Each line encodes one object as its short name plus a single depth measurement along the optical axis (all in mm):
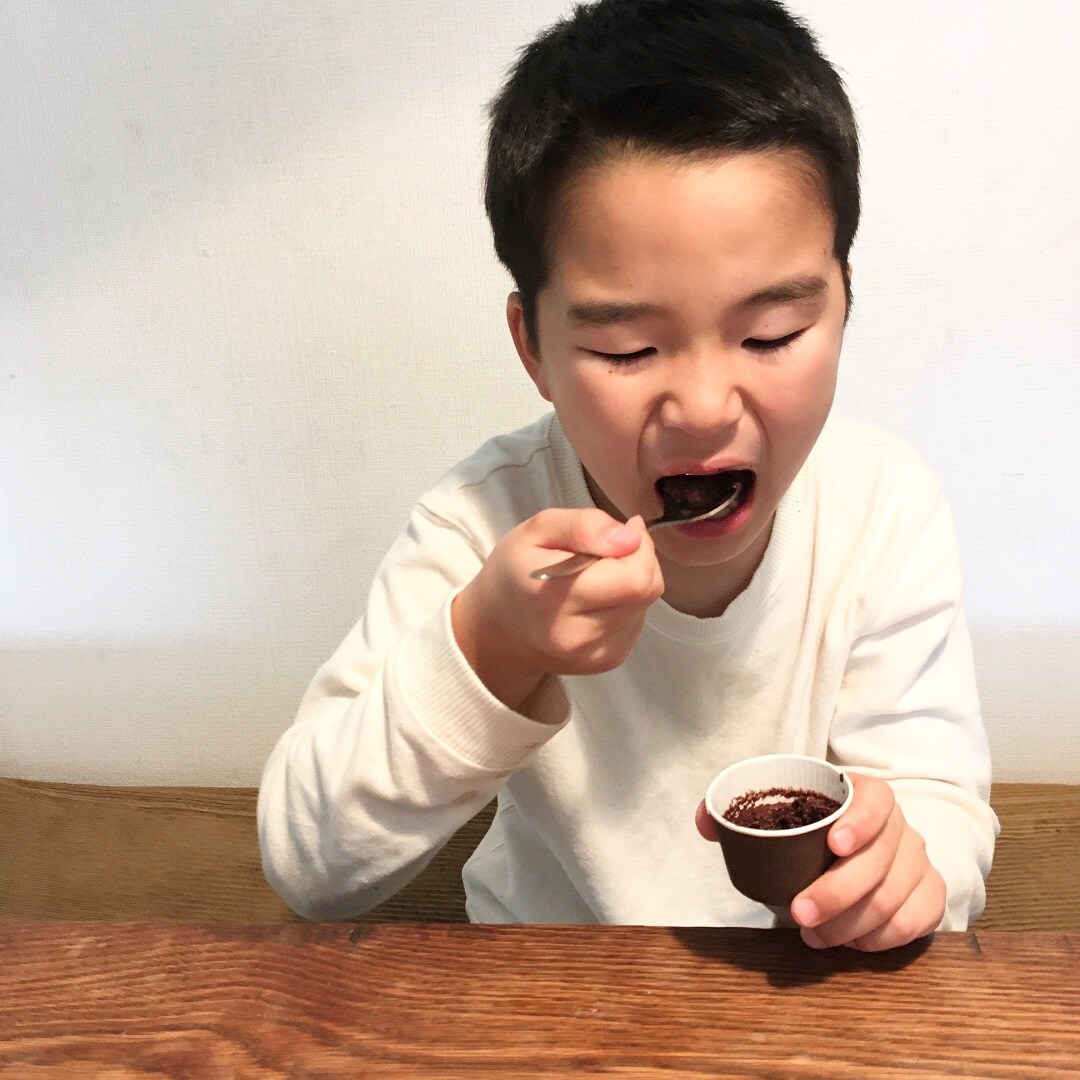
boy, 764
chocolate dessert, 715
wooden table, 574
